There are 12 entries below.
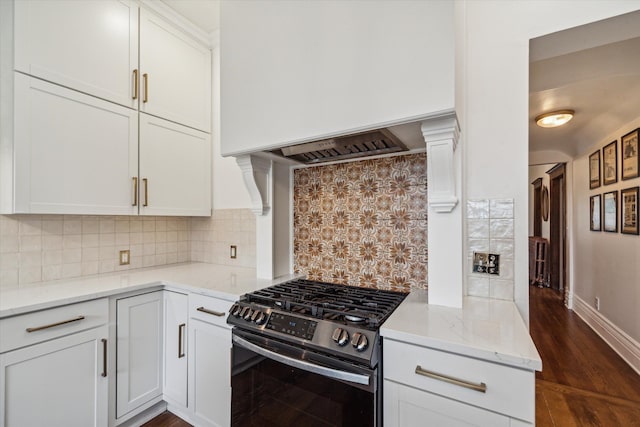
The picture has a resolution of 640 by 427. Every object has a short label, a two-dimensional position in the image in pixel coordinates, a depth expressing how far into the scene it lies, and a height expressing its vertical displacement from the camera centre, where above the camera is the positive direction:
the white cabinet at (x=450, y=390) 0.87 -0.55
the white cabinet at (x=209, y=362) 1.56 -0.81
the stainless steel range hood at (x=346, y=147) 1.41 +0.38
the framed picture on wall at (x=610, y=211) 3.05 +0.07
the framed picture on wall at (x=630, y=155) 2.66 +0.59
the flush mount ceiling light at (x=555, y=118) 3.11 +1.07
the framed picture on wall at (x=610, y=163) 3.06 +0.59
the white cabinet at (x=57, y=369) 1.29 -0.73
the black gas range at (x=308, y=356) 1.06 -0.56
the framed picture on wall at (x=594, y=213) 3.46 +0.05
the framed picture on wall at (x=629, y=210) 2.67 +0.07
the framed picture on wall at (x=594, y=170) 3.49 +0.58
